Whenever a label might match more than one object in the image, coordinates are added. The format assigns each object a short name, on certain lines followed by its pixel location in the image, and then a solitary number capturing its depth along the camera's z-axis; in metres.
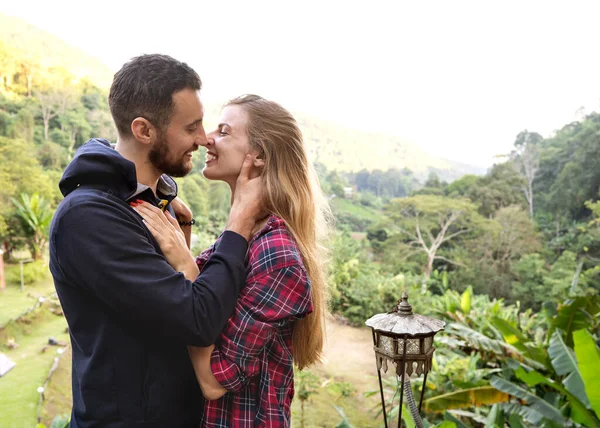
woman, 1.08
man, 0.96
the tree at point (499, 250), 14.22
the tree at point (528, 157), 17.83
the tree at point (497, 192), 17.00
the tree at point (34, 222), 11.19
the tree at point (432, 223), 15.66
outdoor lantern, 1.41
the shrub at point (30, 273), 10.67
